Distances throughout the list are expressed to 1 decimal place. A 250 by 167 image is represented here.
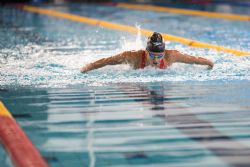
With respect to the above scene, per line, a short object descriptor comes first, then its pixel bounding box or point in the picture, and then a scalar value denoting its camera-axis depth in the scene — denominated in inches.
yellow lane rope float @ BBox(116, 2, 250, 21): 988.6
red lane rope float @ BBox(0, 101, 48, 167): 259.8
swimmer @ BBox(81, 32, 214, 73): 471.5
